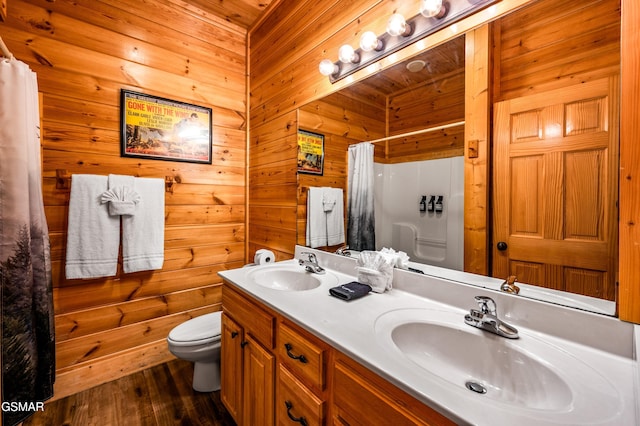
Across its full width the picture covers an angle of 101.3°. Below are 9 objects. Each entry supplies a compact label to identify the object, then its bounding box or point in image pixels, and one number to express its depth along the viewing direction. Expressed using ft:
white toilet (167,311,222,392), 5.05
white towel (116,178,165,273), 5.95
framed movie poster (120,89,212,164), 6.07
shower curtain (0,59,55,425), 3.99
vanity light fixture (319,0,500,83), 3.48
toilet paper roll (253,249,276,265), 6.01
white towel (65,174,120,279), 5.38
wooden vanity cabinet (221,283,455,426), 2.06
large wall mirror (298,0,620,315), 2.52
